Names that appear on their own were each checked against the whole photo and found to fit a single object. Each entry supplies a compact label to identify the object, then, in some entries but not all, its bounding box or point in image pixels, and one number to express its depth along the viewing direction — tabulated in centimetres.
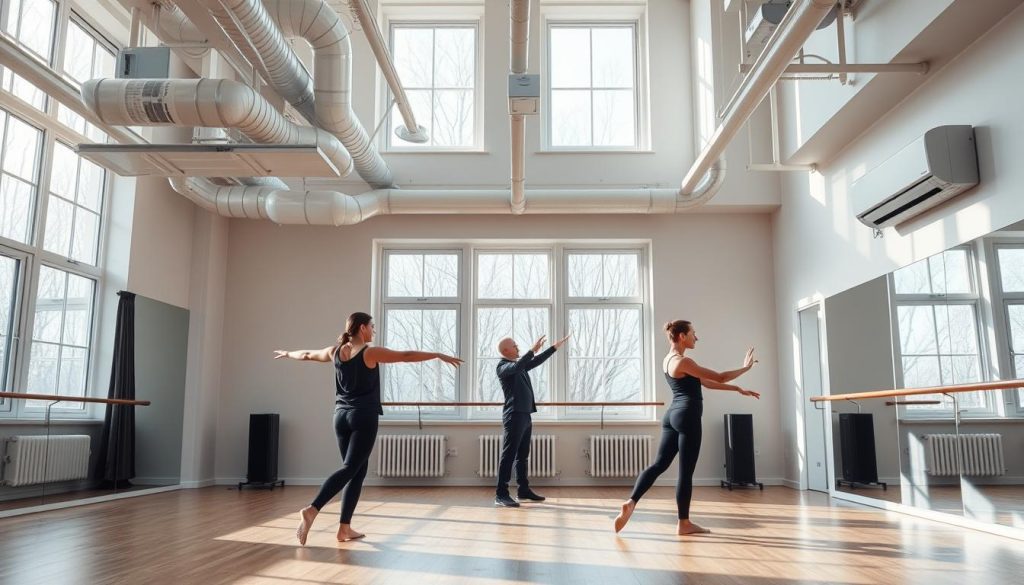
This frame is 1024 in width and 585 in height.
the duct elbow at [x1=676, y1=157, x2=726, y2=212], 791
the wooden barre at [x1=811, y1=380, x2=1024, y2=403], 463
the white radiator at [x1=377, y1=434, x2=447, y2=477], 823
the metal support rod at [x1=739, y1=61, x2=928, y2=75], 528
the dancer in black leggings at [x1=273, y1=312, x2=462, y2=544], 420
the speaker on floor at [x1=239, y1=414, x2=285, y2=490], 792
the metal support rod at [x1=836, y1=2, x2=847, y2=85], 558
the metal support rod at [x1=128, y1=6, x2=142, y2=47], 541
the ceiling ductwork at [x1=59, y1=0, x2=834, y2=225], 486
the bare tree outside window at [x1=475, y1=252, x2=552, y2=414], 884
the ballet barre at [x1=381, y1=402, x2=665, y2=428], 801
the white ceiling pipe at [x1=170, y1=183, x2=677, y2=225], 776
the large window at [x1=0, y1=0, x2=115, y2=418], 626
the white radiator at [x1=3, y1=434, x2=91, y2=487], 592
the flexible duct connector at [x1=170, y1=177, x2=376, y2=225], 773
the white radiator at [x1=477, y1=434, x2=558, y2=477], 823
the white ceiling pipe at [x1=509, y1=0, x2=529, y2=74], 478
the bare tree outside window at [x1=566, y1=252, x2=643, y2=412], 876
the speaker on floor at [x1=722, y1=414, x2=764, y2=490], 783
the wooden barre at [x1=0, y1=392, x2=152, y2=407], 543
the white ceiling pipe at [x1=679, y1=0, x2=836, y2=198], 442
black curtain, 702
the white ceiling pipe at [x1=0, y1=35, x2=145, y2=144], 491
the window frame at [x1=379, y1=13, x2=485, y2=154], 902
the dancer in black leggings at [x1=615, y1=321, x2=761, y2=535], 449
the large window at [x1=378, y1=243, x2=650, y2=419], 875
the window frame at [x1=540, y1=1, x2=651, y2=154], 906
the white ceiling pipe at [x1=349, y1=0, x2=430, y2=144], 536
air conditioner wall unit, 506
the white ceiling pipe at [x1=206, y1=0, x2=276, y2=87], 471
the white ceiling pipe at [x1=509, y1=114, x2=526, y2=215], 634
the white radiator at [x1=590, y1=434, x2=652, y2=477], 822
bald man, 635
